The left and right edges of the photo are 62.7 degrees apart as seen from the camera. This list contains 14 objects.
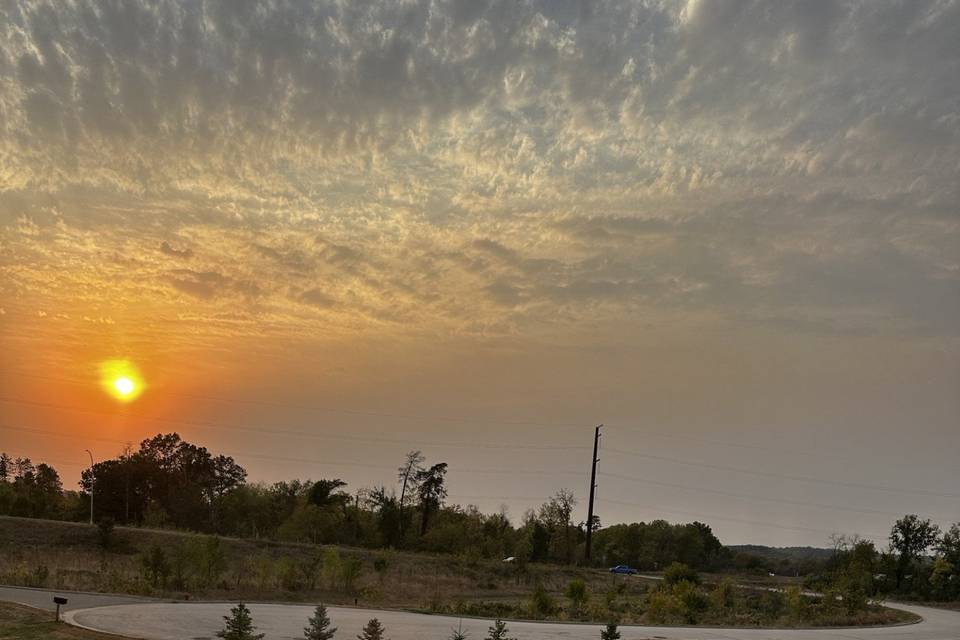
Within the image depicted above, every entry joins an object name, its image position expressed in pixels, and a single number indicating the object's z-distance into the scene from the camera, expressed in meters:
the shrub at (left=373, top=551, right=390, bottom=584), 53.75
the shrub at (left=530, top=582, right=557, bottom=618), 33.81
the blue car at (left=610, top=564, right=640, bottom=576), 79.07
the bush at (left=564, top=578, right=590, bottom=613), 37.62
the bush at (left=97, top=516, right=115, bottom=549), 57.41
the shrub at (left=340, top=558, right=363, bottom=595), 40.75
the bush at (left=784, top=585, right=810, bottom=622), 40.68
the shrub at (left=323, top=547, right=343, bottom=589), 41.34
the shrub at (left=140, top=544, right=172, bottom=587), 35.41
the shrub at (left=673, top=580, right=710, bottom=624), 36.28
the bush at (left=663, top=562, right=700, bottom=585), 50.91
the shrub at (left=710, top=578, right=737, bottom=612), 42.94
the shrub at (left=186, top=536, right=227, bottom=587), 37.72
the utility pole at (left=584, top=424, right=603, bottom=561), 76.12
